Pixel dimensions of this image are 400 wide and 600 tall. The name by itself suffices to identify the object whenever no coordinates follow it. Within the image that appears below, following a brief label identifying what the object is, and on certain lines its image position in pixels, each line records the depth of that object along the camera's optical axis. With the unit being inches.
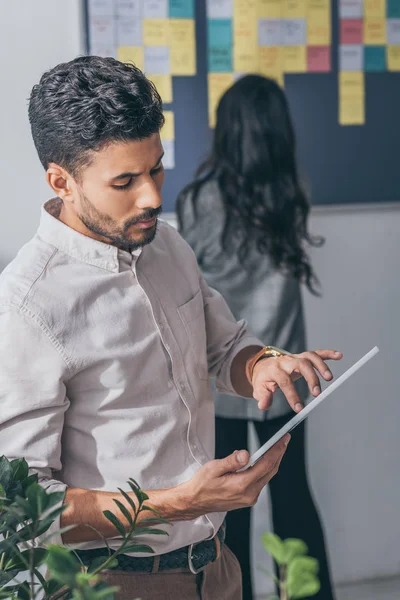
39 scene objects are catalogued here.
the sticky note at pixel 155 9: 98.8
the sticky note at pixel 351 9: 106.0
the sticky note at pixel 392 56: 108.6
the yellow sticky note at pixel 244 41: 102.3
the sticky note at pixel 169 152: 102.6
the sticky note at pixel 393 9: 107.9
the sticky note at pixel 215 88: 102.2
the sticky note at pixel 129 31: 98.1
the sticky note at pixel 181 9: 99.7
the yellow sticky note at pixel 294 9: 103.8
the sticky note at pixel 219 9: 101.0
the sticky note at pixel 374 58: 107.9
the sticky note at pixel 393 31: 108.4
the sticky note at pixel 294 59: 104.6
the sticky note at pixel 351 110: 107.9
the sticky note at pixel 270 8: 102.8
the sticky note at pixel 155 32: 99.2
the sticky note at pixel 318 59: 105.6
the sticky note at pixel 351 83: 107.4
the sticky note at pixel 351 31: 106.7
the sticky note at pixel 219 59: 102.0
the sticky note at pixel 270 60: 103.7
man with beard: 46.2
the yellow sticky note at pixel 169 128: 101.7
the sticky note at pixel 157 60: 99.7
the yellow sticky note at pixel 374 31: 107.6
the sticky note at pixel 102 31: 96.7
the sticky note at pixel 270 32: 103.2
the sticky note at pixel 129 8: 97.6
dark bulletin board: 103.1
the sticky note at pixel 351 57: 107.0
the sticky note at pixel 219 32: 101.5
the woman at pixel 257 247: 94.0
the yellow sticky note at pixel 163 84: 100.5
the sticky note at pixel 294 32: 104.2
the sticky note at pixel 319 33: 105.3
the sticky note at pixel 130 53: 98.6
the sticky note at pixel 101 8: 96.2
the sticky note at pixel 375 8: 107.0
